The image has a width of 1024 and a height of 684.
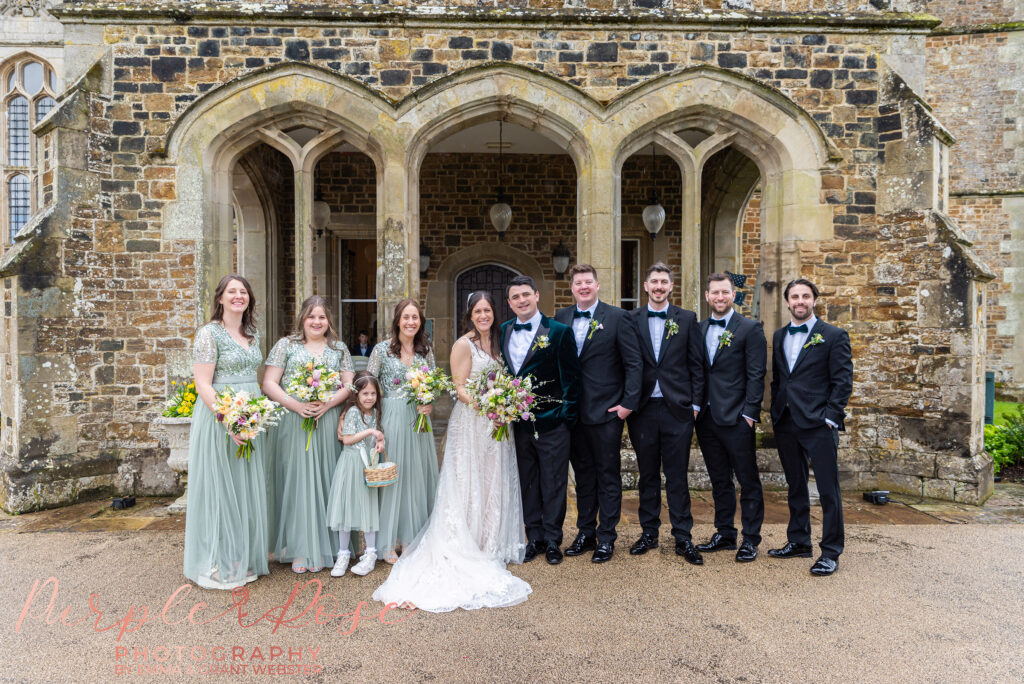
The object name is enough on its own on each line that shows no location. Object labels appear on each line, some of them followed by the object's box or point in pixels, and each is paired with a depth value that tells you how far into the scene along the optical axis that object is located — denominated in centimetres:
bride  362
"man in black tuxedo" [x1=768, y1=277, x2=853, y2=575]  388
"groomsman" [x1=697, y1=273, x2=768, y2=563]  396
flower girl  376
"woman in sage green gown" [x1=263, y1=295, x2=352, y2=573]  379
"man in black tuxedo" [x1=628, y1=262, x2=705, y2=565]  398
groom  390
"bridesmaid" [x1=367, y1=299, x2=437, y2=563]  391
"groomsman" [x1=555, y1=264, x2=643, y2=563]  396
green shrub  684
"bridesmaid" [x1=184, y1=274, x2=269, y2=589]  359
